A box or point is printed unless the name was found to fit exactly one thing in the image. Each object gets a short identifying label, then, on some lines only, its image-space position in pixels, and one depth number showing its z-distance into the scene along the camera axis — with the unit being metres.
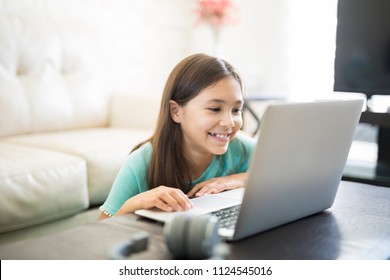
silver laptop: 0.80
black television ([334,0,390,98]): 2.58
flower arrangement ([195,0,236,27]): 3.30
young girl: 1.23
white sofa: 1.76
